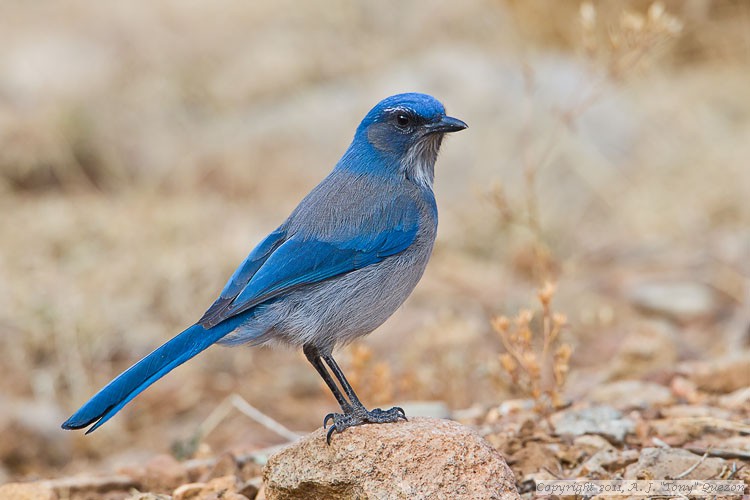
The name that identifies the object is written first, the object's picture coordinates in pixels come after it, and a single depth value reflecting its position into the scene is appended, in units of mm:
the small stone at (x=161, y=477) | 9172
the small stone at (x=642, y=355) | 11961
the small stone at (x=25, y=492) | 8320
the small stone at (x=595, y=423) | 8945
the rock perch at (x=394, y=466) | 7285
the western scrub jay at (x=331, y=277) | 8195
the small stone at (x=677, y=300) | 15008
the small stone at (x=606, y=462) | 8187
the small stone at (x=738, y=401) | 9742
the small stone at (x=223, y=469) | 9172
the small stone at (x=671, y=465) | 7824
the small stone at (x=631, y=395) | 10000
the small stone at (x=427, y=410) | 10026
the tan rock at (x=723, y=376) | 10555
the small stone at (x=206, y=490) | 8555
